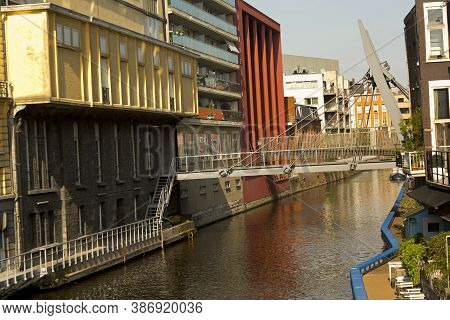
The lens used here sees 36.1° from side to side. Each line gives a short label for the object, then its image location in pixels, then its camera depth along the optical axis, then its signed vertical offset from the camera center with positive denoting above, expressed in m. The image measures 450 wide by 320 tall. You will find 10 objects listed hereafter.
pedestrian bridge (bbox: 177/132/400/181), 40.06 -0.64
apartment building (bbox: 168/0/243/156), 51.84 +7.65
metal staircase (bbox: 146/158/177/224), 42.62 -2.40
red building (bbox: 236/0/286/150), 68.96 +8.56
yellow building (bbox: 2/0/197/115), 29.56 +4.99
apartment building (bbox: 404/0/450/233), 26.78 +2.56
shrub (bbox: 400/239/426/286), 21.02 -3.54
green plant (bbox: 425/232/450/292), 17.62 -3.23
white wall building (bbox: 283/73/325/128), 120.62 +11.31
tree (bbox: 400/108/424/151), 32.06 +0.74
